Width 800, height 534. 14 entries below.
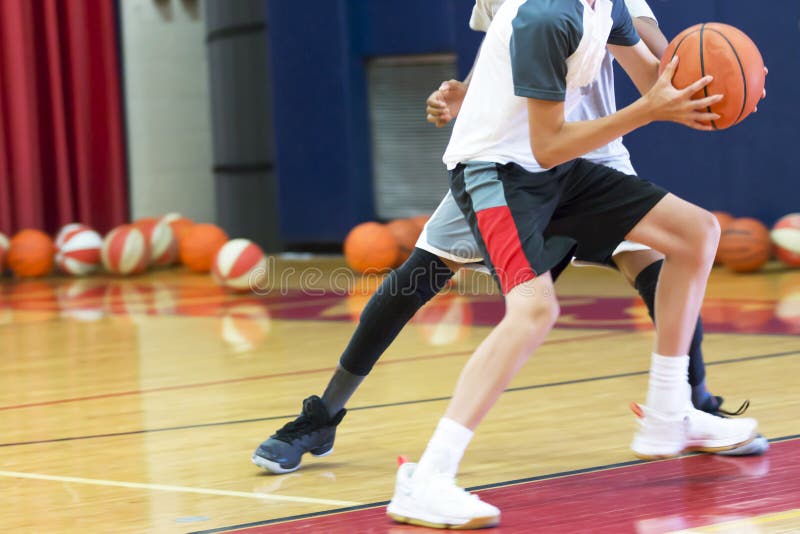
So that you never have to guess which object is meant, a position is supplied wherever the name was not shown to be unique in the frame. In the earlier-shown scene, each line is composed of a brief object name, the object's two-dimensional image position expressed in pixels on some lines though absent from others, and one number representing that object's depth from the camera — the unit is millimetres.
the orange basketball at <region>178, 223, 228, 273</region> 17562
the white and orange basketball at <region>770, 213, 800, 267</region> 14234
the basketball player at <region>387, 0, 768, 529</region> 4832
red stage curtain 19875
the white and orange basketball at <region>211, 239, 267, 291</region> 14414
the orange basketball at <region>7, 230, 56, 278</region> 17953
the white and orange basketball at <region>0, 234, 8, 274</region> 18047
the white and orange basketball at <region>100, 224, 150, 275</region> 17562
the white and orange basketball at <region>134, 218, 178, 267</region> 18234
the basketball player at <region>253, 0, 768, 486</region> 5750
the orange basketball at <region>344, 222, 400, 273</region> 15398
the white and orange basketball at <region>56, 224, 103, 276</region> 17906
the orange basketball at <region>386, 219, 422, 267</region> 15469
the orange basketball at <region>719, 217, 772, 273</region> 14070
